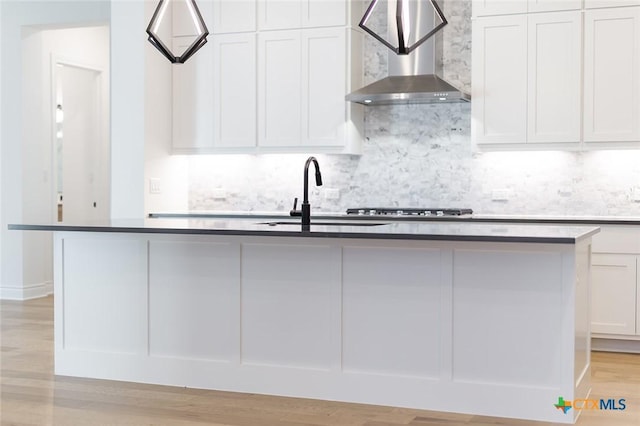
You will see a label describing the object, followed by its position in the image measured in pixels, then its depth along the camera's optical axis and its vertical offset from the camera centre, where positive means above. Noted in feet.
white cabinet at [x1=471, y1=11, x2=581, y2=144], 19.94 +2.67
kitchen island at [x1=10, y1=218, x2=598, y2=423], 13.15 -2.12
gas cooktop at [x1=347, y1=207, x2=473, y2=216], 20.86 -0.60
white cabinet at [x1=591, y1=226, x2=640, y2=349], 18.92 -2.15
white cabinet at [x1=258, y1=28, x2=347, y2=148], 22.04 +2.66
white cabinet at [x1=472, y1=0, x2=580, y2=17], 19.89 +4.40
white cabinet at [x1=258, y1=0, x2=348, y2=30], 22.00 +4.64
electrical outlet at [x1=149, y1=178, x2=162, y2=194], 23.24 +0.02
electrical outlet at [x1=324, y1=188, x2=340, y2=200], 23.45 -0.18
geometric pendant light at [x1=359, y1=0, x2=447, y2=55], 21.41 +4.44
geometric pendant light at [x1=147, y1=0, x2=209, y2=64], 23.68 +4.48
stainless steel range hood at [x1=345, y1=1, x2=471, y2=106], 20.56 +2.59
